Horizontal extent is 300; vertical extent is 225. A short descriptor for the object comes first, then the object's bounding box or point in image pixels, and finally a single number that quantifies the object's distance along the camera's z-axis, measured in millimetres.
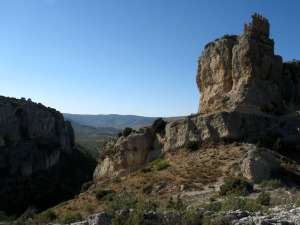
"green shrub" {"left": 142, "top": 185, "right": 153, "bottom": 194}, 21171
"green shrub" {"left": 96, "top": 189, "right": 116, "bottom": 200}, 22397
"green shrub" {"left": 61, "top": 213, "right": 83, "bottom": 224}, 12832
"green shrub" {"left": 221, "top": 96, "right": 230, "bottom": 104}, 28746
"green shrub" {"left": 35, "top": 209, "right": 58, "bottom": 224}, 15468
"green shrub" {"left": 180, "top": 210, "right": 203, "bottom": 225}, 9382
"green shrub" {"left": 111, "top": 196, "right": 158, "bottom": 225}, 9435
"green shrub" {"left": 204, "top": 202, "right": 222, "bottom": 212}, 11067
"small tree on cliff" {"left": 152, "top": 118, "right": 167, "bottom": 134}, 29661
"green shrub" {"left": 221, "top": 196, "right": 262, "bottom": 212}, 10951
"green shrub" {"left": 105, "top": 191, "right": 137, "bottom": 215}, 10682
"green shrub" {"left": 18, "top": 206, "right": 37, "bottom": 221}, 19437
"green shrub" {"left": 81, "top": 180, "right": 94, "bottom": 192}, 32595
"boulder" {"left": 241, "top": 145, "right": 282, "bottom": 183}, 18923
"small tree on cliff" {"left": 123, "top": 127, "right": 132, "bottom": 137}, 31887
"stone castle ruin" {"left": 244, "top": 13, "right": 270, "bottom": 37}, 30575
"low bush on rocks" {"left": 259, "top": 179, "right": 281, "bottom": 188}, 17456
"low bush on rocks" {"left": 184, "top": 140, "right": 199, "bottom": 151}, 25918
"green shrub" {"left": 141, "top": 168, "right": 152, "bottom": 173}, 25353
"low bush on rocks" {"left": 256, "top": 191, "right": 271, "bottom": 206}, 13076
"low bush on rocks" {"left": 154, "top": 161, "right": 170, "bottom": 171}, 24653
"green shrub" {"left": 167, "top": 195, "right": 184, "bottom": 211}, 12174
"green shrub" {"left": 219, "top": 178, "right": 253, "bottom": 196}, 16409
